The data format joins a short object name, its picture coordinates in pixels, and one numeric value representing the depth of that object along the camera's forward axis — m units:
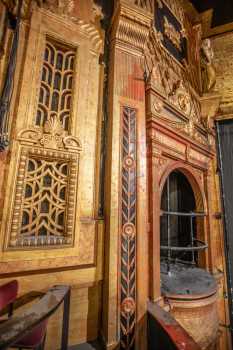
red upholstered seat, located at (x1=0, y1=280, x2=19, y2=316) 1.12
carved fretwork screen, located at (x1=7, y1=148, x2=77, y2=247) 1.41
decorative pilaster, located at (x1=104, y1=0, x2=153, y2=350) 1.54
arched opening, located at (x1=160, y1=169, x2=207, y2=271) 3.37
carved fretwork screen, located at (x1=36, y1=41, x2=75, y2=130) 1.66
